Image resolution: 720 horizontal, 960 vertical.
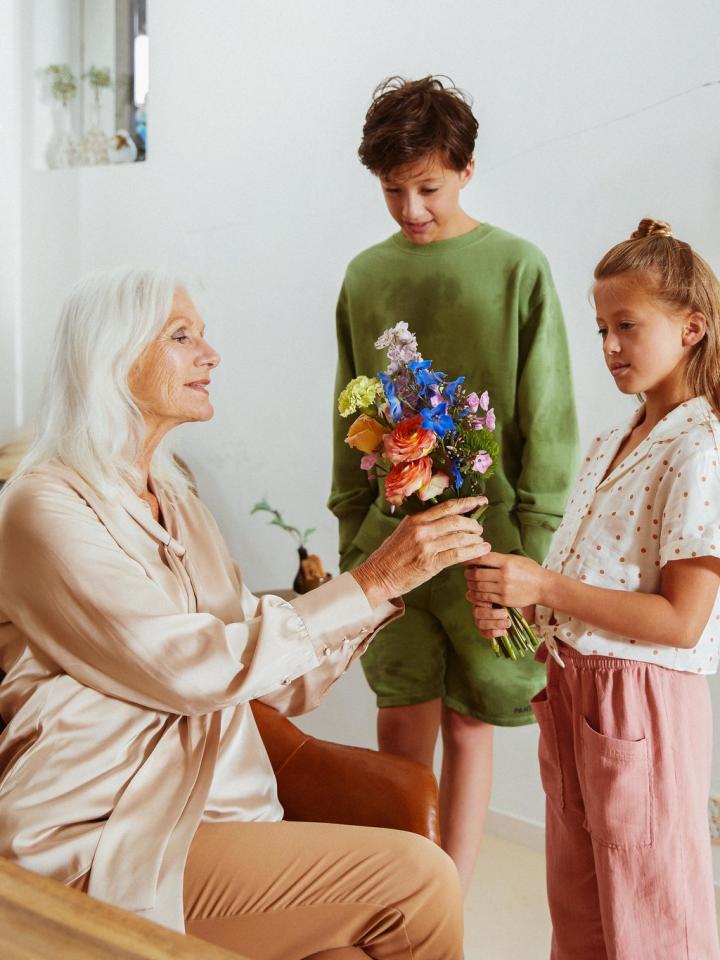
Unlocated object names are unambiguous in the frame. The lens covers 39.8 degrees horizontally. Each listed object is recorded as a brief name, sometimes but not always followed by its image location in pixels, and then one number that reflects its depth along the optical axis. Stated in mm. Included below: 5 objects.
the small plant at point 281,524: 3240
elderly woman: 1582
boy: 2254
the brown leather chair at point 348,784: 1861
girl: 1661
